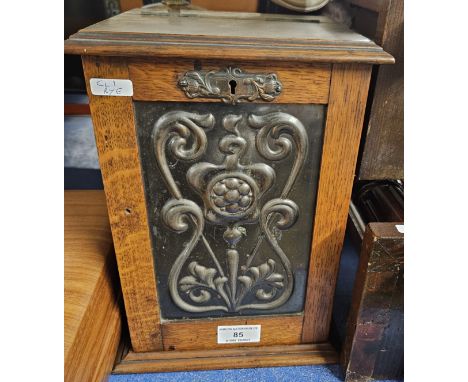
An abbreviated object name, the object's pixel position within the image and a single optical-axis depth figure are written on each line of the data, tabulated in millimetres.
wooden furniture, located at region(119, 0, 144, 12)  1150
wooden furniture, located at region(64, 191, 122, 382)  659
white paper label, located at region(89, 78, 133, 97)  604
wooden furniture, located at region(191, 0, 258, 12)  1123
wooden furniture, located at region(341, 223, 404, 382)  699
